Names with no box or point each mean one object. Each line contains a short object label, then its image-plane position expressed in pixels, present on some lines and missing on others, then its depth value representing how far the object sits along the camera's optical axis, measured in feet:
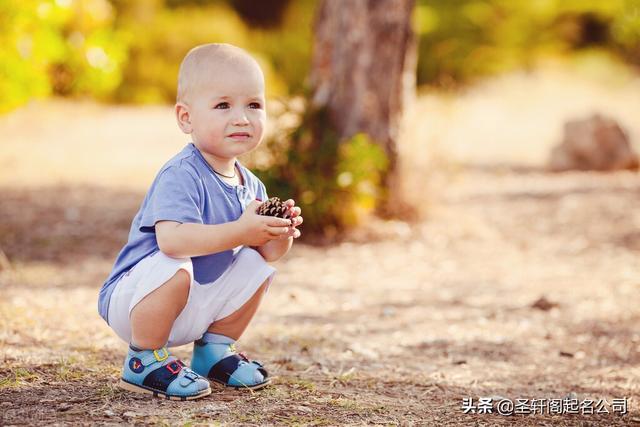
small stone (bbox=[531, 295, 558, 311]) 30.73
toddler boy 17.03
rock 60.34
